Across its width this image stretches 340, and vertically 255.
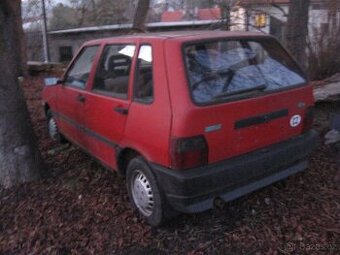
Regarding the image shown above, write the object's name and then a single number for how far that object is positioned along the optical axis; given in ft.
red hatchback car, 10.56
